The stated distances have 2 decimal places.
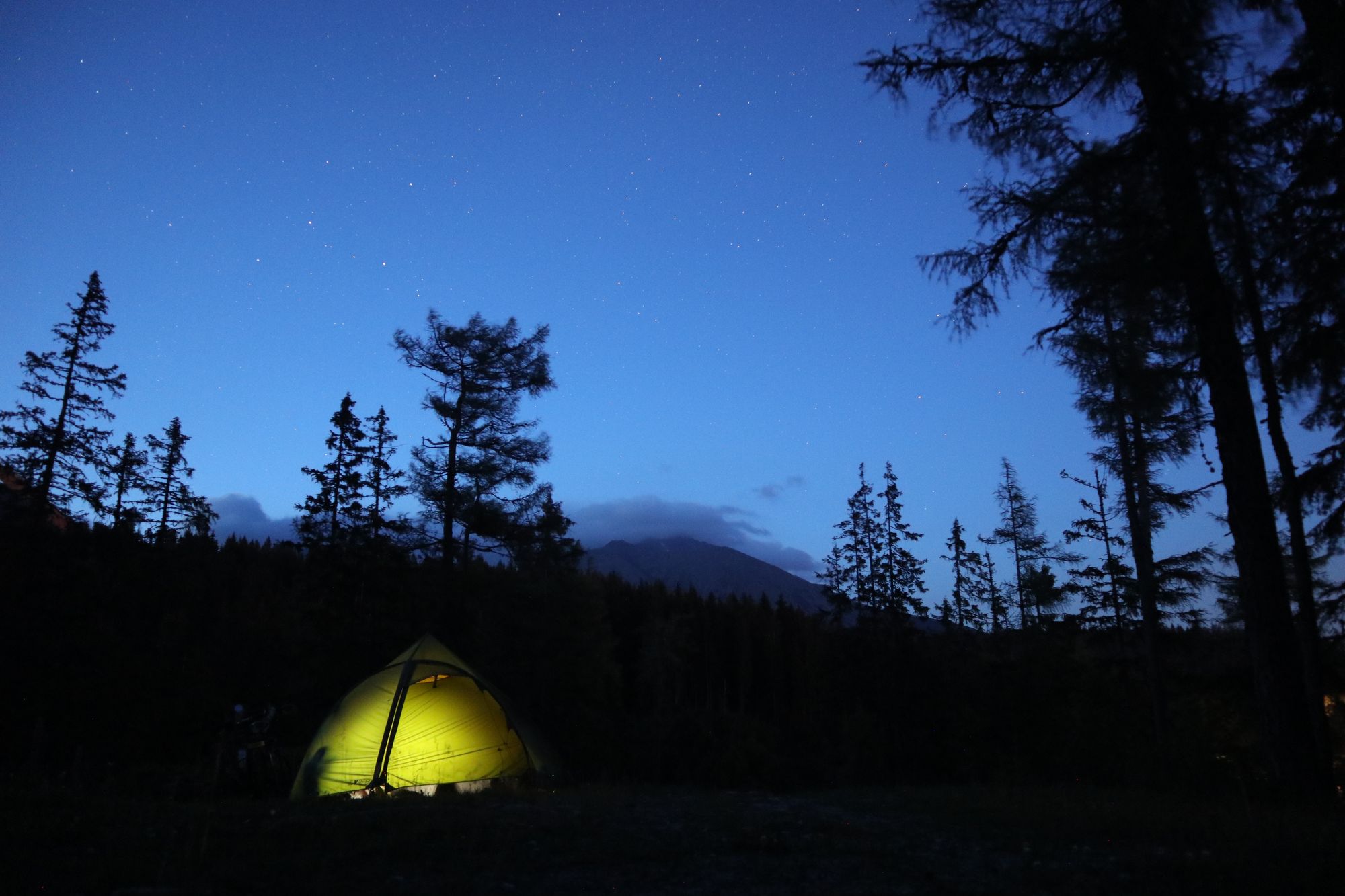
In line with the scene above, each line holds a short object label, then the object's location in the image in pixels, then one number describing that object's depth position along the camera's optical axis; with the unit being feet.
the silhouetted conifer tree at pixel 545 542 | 83.51
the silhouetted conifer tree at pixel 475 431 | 81.00
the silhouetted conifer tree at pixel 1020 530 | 137.39
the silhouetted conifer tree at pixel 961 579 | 156.87
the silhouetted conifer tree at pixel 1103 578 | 81.71
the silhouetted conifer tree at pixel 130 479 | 121.49
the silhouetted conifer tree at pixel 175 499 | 138.92
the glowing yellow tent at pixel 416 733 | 46.37
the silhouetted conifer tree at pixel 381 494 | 81.82
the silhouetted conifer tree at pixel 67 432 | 76.69
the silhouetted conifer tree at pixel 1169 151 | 29.27
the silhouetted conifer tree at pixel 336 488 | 89.76
